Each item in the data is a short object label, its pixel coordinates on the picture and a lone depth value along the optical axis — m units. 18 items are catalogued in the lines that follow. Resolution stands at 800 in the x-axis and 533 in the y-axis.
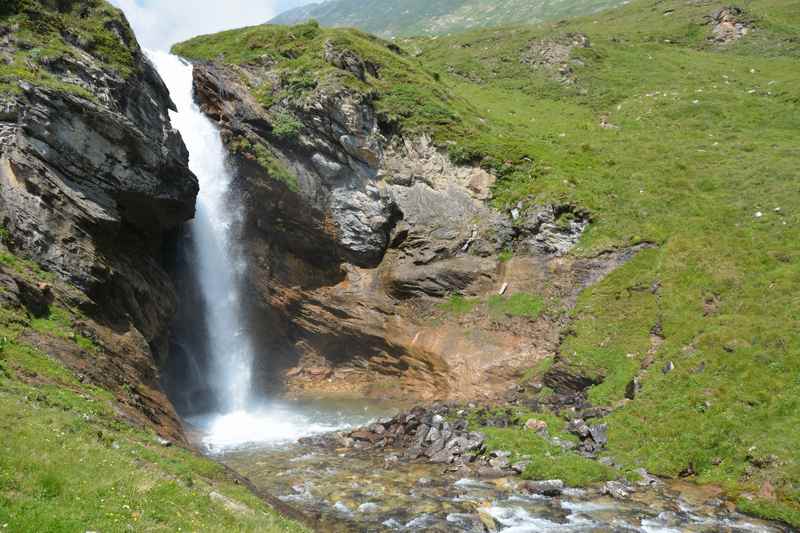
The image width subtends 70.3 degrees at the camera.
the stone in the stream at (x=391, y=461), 22.60
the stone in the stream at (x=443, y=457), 22.60
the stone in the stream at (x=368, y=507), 18.14
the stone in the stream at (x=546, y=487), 18.97
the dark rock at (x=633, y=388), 24.44
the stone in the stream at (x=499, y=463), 21.31
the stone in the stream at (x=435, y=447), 23.34
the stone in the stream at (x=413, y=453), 23.41
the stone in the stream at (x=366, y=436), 25.80
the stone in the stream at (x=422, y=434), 24.42
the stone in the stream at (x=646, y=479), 19.47
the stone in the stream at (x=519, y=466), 20.88
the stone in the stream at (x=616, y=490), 18.66
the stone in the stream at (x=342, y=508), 18.12
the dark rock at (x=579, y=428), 22.95
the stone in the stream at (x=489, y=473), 20.88
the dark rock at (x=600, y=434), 22.44
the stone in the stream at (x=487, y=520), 16.54
